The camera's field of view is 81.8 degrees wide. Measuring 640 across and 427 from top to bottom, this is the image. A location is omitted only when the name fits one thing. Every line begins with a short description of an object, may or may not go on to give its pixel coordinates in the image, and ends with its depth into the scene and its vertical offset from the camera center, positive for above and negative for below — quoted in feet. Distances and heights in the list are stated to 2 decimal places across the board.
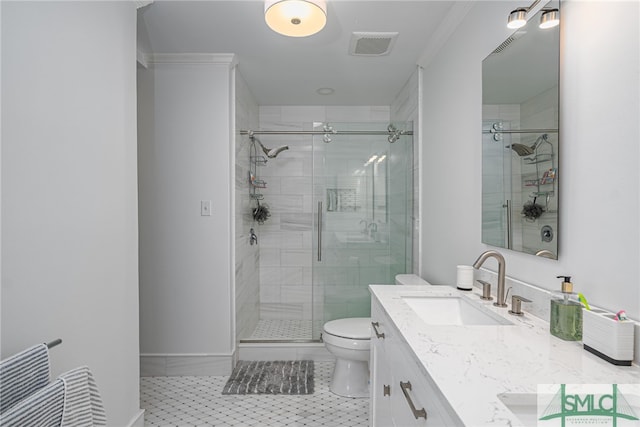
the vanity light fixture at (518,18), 4.21 +2.18
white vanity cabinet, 2.67 -1.69
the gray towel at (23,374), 3.14 -1.50
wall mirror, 4.17 +0.84
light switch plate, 8.80 +0.00
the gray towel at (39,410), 2.86 -1.65
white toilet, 7.50 -3.04
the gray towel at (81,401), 3.40 -1.86
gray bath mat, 8.00 -3.96
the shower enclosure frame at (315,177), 9.55 +0.72
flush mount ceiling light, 5.69 +3.03
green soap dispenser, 3.42 -1.03
